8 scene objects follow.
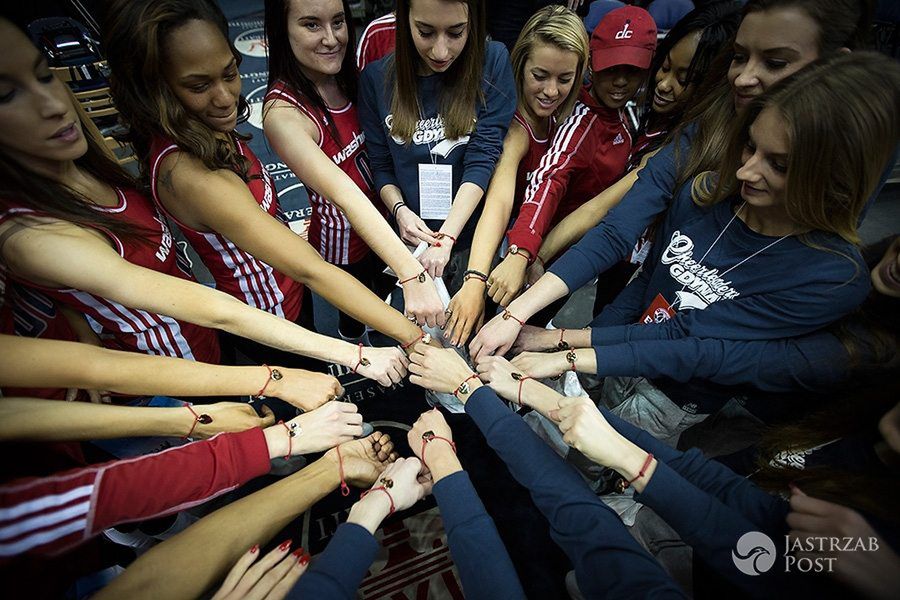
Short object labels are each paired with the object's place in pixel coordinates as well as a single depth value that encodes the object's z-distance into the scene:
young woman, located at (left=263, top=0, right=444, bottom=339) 1.58
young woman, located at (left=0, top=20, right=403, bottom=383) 0.90
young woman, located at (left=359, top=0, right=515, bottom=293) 1.57
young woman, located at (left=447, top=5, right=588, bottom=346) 1.73
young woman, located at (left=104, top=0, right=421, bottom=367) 1.17
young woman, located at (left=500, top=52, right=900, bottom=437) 1.06
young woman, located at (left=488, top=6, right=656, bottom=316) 1.81
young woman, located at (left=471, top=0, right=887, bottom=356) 1.29
